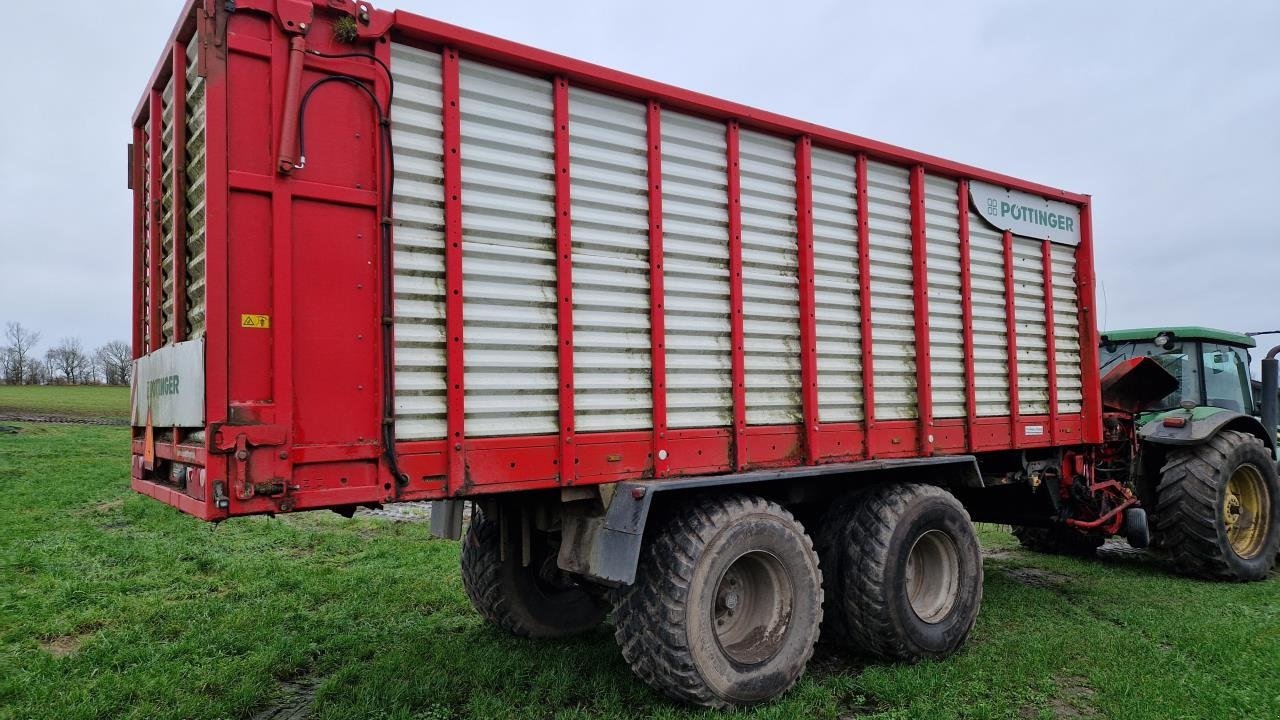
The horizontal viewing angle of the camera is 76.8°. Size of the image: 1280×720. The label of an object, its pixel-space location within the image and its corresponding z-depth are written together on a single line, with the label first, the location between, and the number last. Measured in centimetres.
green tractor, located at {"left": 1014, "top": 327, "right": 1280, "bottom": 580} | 752
